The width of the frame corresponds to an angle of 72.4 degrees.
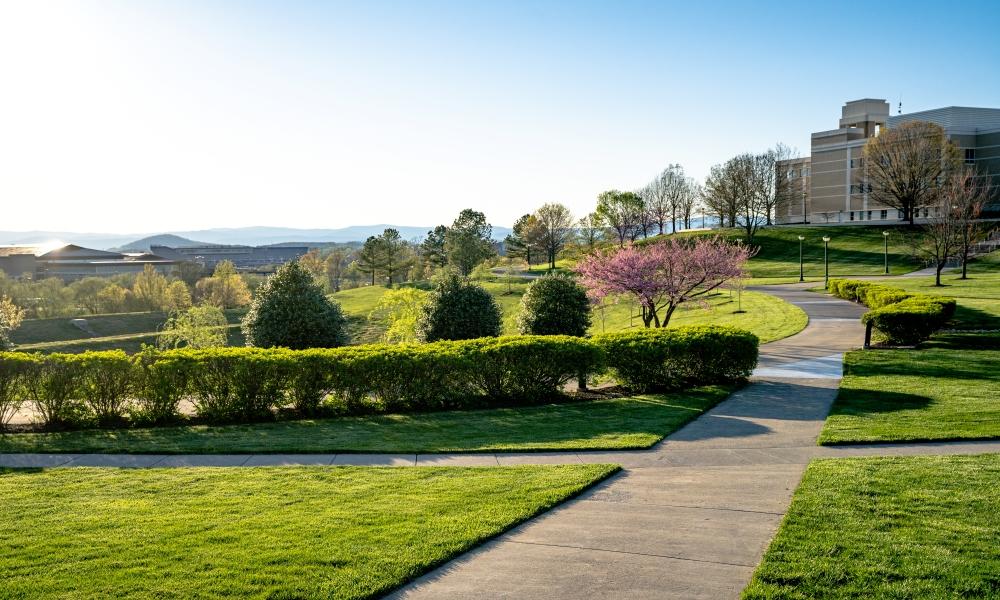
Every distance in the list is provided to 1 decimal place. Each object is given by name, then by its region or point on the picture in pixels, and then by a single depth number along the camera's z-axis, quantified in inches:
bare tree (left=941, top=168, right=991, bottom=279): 1469.0
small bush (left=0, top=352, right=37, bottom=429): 469.7
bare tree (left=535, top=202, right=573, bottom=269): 3277.6
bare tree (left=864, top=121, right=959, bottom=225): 2746.1
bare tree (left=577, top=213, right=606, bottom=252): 3344.0
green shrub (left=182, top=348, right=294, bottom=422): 493.0
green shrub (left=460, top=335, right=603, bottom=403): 527.8
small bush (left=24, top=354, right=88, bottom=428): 472.4
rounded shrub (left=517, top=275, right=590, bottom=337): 792.3
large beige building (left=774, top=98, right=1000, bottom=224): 3139.8
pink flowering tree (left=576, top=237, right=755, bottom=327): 866.8
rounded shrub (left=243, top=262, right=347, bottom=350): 735.1
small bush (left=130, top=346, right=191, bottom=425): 482.3
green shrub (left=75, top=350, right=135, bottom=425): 476.4
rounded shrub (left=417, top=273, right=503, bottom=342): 739.4
